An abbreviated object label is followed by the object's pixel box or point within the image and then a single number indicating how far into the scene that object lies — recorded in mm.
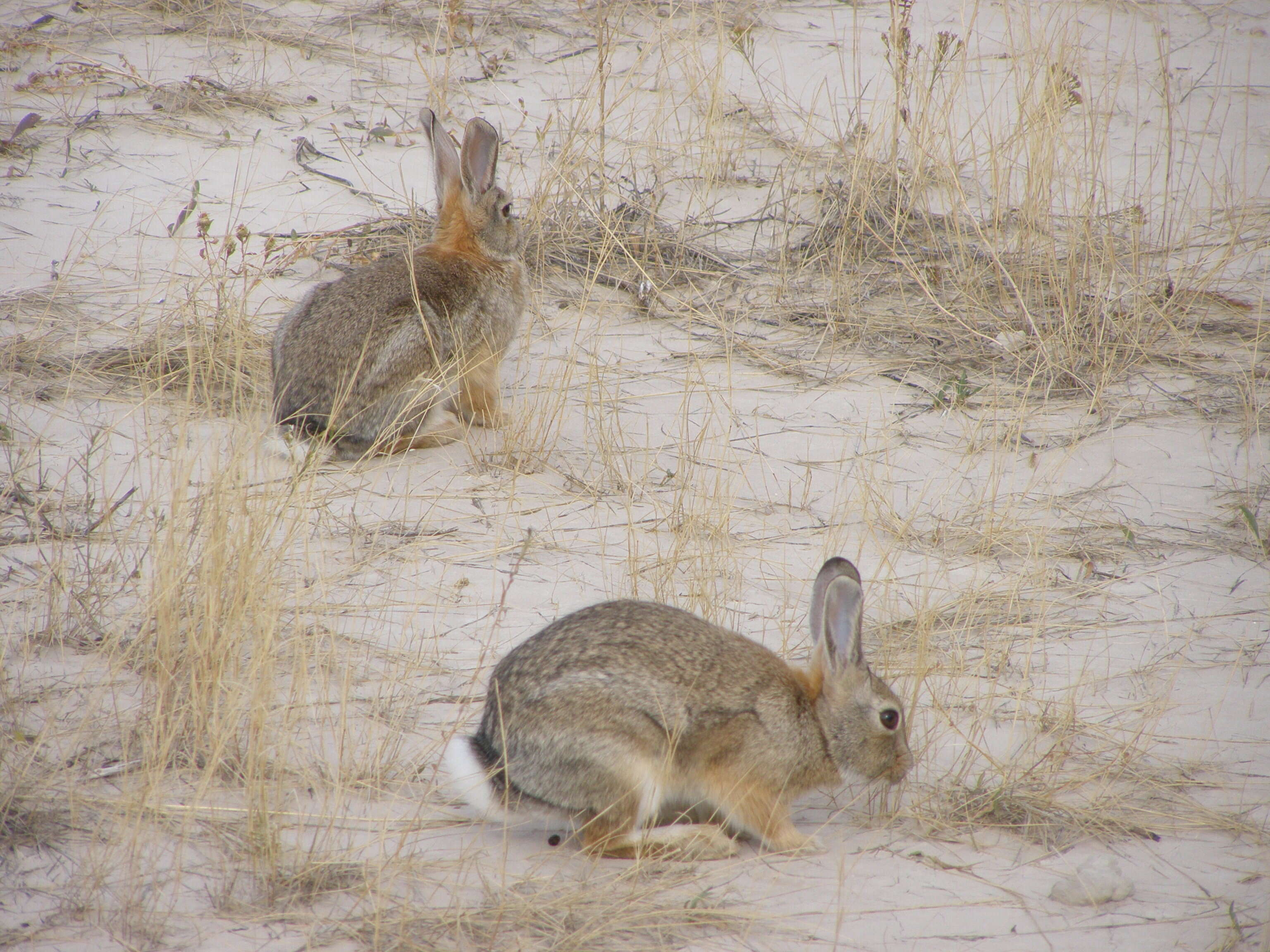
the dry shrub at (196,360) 11891
